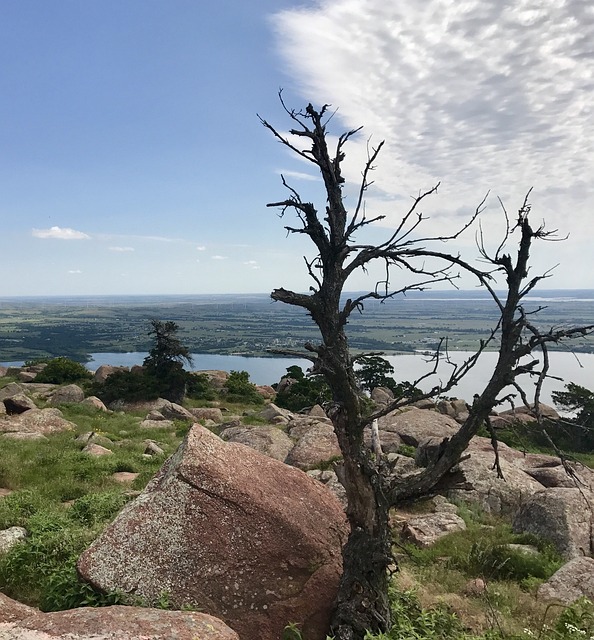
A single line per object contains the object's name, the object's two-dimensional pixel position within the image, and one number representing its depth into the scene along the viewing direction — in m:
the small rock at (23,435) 19.17
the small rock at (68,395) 32.73
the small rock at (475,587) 9.48
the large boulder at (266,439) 20.34
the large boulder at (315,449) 18.86
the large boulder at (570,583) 9.34
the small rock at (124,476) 14.84
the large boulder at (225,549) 7.07
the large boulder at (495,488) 15.80
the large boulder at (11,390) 31.32
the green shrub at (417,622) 6.72
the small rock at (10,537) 9.11
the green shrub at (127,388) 35.62
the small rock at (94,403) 30.26
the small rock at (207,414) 31.85
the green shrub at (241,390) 42.09
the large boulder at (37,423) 21.26
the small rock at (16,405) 26.20
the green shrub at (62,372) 40.67
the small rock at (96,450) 17.70
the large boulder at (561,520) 12.34
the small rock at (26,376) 41.03
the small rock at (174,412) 30.98
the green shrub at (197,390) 41.50
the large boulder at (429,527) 12.41
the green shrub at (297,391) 38.19
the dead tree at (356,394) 6.60
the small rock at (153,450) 18.85
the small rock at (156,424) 25.97
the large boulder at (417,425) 24.20
